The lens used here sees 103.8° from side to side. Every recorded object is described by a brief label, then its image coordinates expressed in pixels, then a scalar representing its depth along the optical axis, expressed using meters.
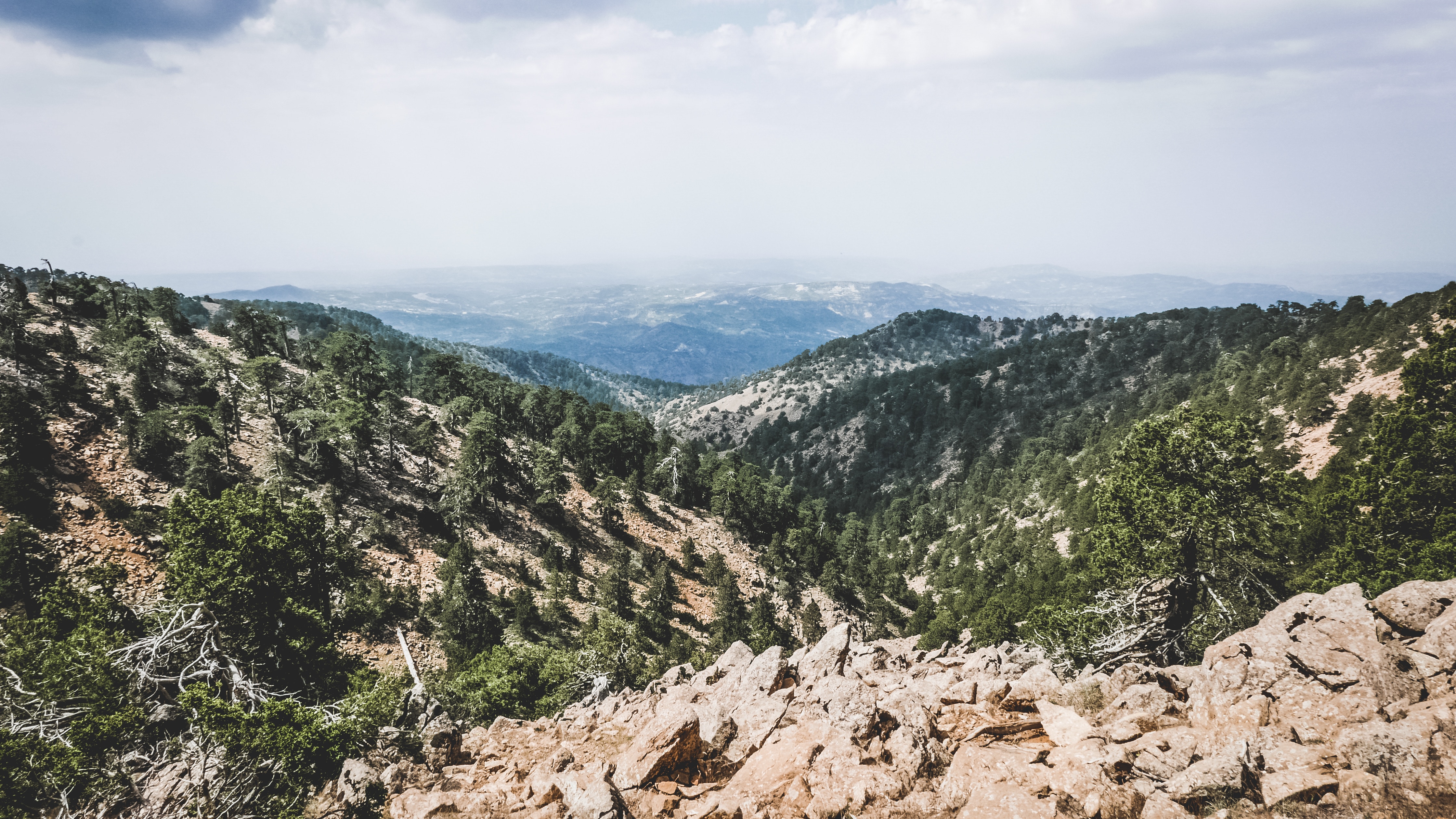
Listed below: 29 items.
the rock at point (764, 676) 21.78
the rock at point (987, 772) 12.77
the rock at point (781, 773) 14.04
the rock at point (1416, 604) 14.20
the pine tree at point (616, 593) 52.91
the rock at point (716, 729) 17.17
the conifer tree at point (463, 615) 42.03
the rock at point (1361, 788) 9.31
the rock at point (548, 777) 15.66
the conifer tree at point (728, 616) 54.19
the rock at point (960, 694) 17.84
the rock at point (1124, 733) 13.95
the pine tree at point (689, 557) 67.75
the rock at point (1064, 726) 14.37
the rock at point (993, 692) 17.28
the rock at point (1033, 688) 16.88
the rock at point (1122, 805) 11.07
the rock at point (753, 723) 17.19
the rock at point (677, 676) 29.11
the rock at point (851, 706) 16.27
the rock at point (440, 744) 19.31
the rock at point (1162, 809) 10.65
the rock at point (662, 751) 15.79
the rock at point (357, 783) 15.94
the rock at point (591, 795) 13.83
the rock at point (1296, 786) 9.89
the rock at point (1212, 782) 10.49
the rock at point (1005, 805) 11.59
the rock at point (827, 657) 23.16
